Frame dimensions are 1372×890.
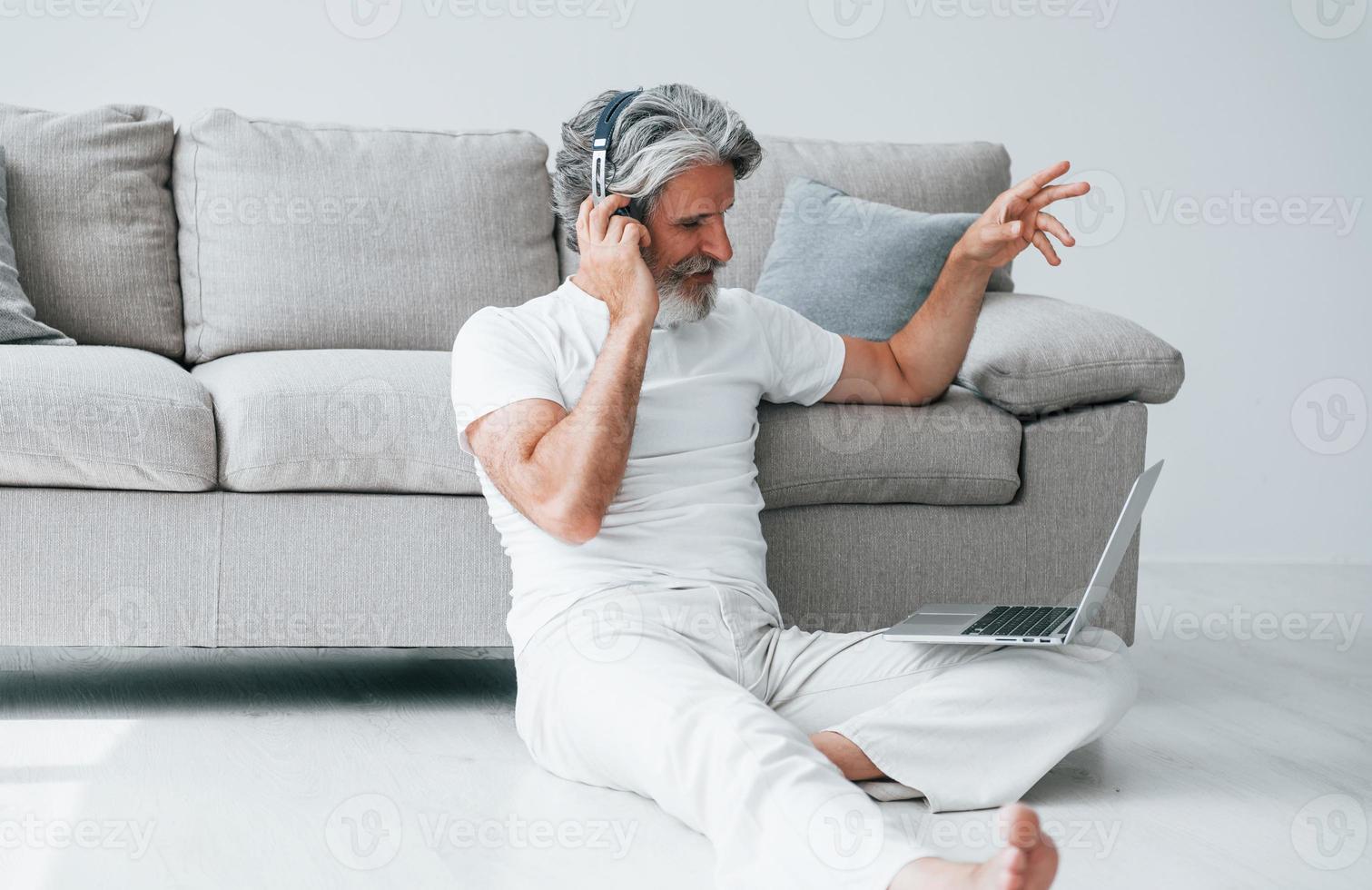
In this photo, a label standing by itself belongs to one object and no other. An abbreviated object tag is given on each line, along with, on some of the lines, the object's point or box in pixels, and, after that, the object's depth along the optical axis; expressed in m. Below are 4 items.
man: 3.17
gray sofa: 3.48
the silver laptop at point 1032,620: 3.19
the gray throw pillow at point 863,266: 3.92
